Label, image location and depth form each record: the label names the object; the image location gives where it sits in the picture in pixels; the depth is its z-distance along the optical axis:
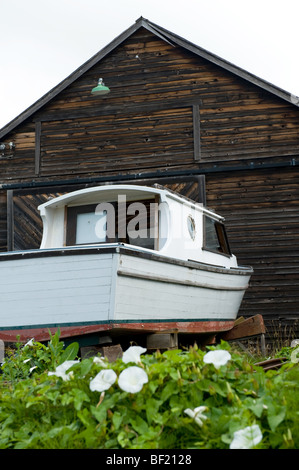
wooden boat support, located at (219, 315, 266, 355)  10.70
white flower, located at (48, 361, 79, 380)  3.56
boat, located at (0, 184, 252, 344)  7.09
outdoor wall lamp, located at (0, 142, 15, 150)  14.64
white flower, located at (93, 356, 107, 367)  3.54
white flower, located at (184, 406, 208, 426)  2.92
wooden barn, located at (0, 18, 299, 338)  12.83
